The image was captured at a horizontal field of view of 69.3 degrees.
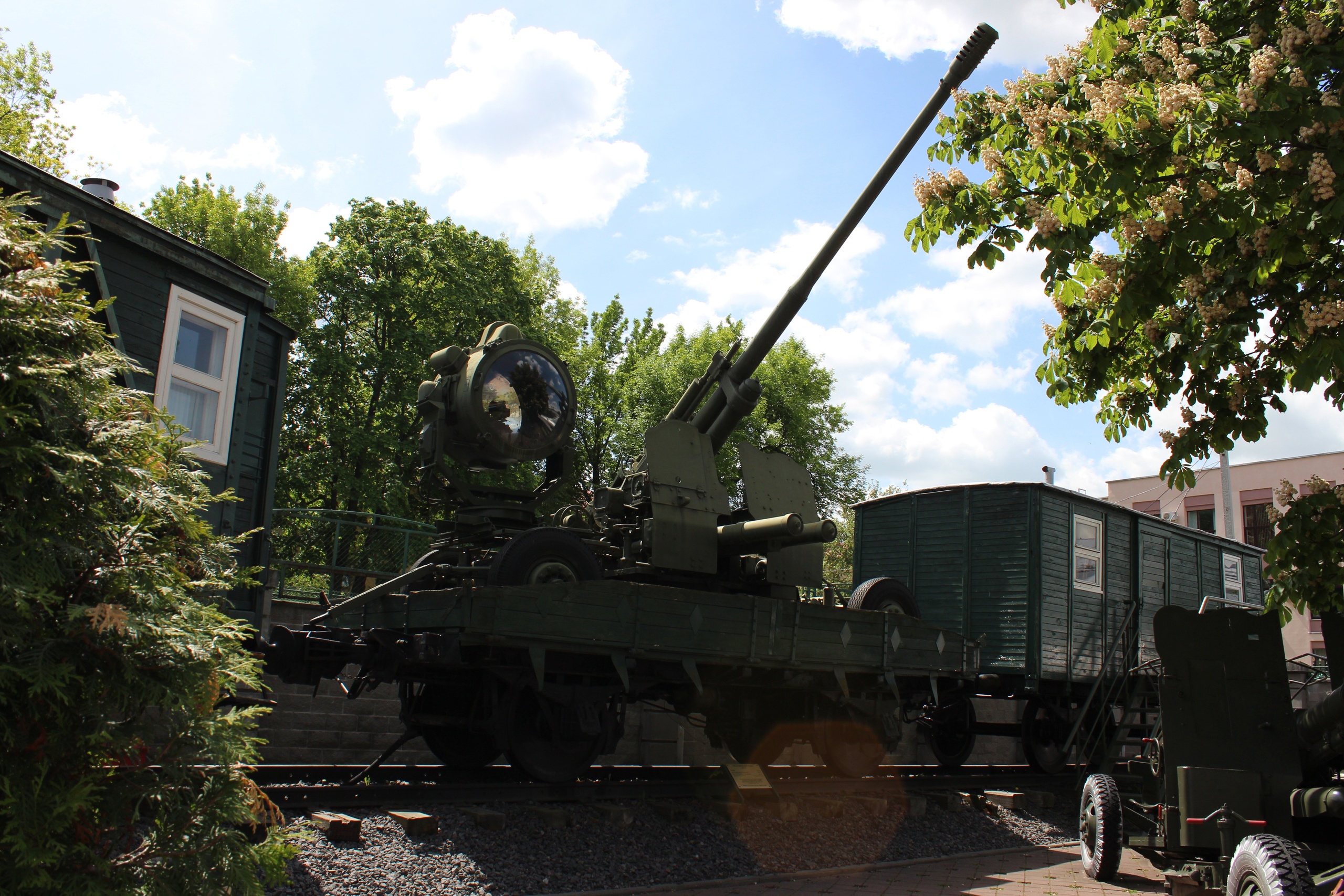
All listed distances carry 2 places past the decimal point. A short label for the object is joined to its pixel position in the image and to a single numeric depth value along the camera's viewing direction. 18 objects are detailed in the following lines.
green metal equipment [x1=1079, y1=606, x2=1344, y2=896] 5.64
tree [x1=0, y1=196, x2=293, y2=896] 2.75
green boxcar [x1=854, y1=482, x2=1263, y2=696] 11.97
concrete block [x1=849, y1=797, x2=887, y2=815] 8.22
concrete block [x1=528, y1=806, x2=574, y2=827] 6.46
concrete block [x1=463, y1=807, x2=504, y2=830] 6.16
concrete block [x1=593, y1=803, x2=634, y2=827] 6.79
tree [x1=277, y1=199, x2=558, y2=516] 26.16
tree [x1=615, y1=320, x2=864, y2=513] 34.25
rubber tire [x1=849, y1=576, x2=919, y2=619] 10.20
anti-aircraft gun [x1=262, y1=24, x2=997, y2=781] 6.81
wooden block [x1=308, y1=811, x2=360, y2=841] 5.52
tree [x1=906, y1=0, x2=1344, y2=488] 5.35
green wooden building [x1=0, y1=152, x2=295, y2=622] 9.27
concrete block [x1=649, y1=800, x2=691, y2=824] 7.16
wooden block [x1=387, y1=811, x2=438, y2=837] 5.82
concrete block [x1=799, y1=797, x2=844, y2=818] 7.88
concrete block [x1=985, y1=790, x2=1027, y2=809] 9.47
